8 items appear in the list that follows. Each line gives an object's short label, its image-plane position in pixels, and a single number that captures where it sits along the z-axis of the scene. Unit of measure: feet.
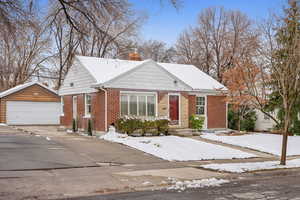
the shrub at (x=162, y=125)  67.82
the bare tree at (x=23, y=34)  31.30
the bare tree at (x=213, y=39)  132.67
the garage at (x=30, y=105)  103.71
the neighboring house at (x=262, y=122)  103.91
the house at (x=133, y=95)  67.62
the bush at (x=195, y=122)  77.10
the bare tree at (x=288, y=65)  41.88
